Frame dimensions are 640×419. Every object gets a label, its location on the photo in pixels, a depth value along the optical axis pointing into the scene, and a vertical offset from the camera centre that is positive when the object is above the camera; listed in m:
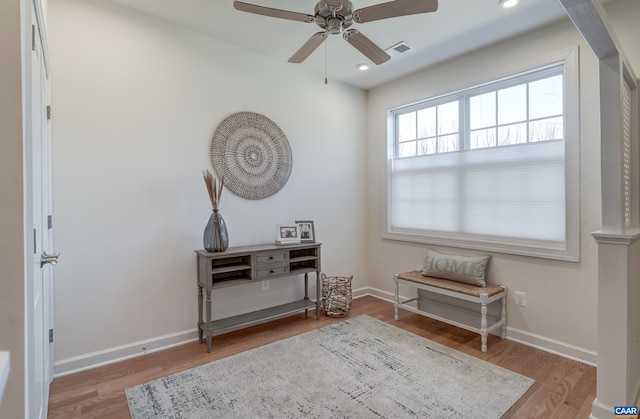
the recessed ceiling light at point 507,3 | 2.38 +1.53
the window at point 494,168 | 2.68 +0.38
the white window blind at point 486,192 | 2.74 +0.14
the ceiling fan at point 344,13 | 1.82 +1.17
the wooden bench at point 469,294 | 2.72 -0.79
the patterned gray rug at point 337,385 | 1.94 -1.22
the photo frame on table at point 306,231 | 3.45 -0.25
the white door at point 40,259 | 1.09 -0.21
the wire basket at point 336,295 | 3.53 -0.99
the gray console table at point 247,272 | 2.72 -0.61
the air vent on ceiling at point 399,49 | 3.05 +1.56
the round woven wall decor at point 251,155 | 3.06 +0.54
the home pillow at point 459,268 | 3.00 -0.60
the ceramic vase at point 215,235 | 2.74 -0.23
